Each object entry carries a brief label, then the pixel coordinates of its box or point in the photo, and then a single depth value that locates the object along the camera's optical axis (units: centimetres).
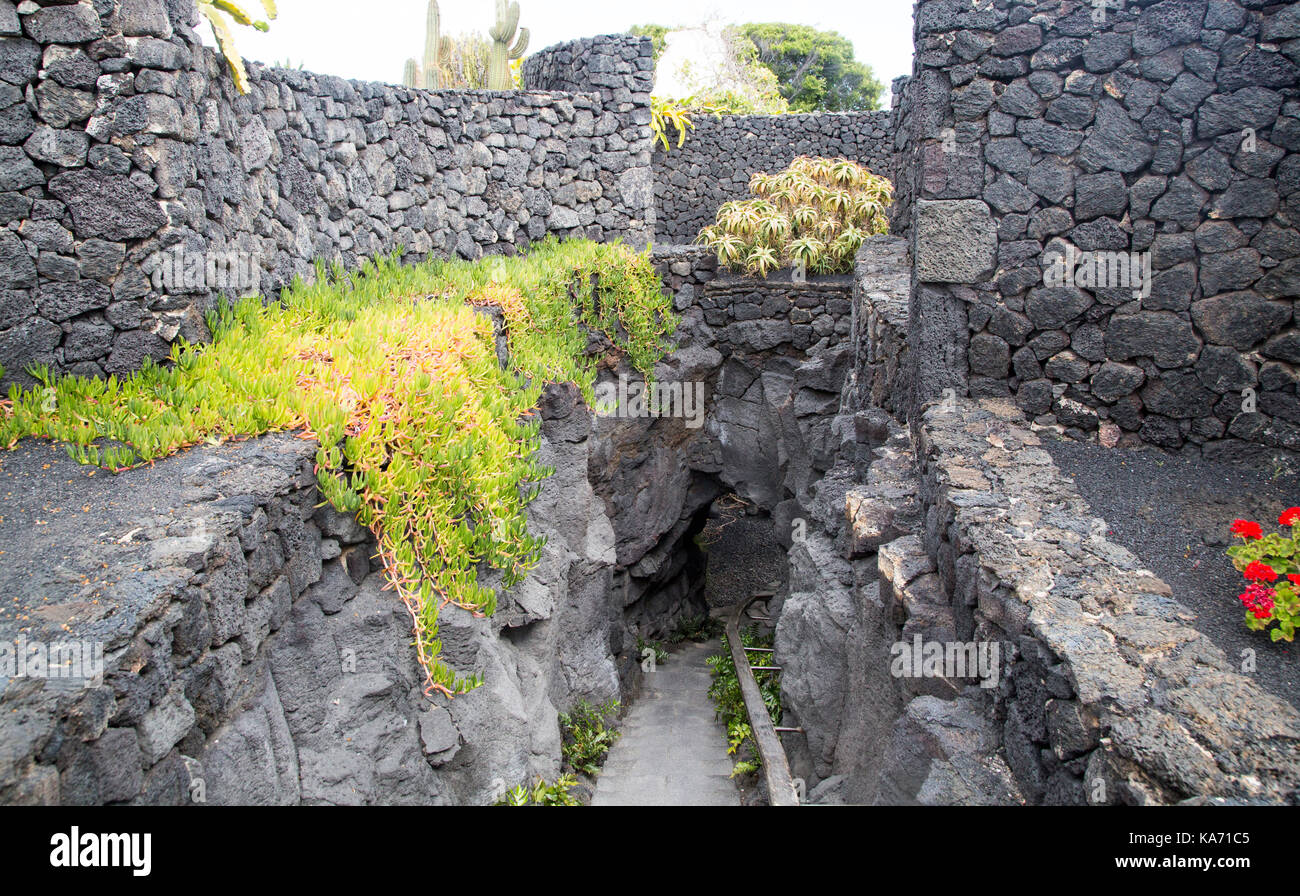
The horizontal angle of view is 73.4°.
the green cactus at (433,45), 1211
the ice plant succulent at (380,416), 465
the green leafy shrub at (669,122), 1544
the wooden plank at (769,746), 686
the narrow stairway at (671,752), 769
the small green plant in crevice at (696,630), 1334
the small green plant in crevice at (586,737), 768
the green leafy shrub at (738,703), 847
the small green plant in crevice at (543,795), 529
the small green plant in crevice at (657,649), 1158
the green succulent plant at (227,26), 594
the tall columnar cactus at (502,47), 1201
